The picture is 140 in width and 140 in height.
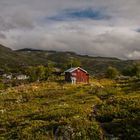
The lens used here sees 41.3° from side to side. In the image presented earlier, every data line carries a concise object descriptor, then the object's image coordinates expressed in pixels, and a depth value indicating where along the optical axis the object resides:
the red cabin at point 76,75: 66.00
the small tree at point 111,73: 81.45
